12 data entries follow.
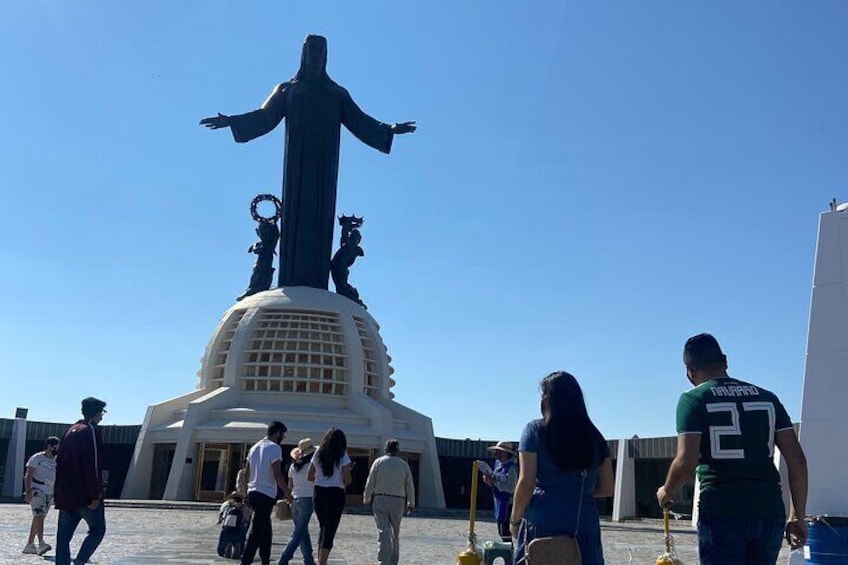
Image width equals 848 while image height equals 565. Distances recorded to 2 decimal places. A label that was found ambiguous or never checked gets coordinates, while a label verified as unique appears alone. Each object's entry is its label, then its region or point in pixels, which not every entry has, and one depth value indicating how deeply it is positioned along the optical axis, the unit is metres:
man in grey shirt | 8.20
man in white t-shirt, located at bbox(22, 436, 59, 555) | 10.28
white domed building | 30.95
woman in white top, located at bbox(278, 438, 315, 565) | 8.41
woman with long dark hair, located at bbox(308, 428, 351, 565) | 8.33
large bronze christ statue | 38.28
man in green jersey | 3.95
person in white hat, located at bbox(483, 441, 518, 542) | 8.91
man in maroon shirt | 7.22
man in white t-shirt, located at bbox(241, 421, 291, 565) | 7.91
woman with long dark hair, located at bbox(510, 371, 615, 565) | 4.06
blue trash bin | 6.59
